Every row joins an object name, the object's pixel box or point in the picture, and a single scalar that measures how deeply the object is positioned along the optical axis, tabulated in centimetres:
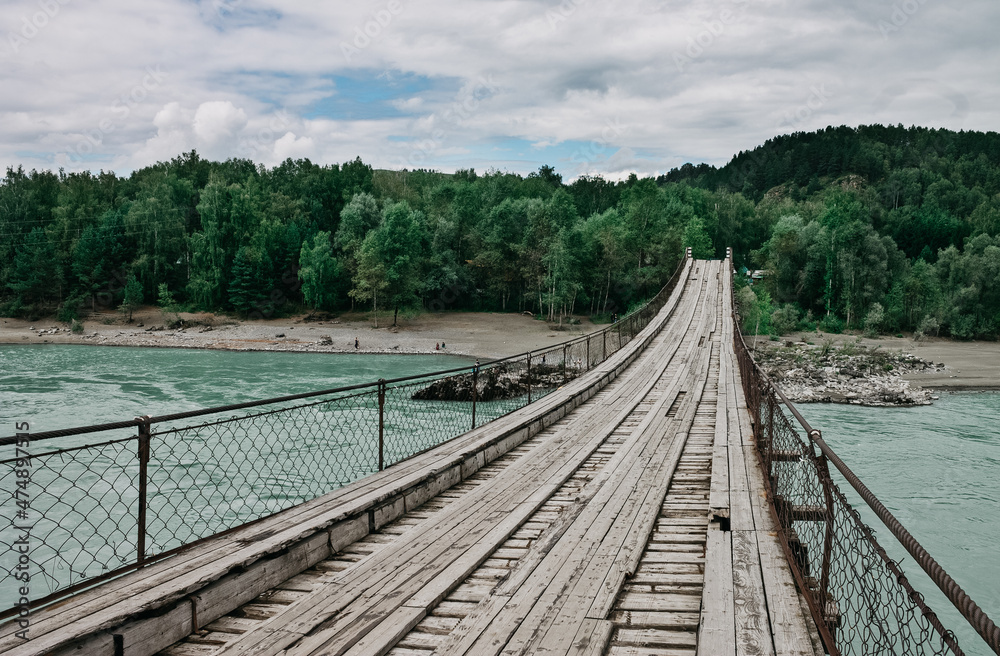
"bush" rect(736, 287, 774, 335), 4926
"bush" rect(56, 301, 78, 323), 5572
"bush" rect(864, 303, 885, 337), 5528
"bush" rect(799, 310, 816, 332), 5881
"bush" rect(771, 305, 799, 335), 5719
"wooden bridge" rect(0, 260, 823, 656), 331
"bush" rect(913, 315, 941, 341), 5348
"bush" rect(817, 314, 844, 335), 5756
